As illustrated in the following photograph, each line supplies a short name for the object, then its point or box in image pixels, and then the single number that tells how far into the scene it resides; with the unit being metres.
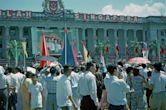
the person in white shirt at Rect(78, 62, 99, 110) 9.53
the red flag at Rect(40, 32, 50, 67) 16.46
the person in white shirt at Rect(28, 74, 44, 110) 9.82
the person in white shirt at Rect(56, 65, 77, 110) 9.30
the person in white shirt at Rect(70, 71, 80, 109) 12.54
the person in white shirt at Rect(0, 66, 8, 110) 12.49
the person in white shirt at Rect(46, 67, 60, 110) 11.66
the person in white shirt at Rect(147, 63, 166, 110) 10.20
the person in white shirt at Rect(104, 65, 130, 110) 8.38
